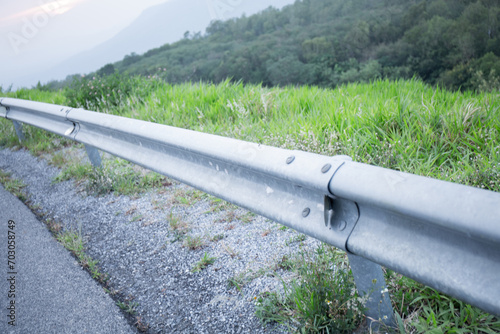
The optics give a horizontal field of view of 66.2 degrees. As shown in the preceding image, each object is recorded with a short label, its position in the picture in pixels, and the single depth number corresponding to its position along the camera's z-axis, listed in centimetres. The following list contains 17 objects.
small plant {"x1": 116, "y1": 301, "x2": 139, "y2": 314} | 197
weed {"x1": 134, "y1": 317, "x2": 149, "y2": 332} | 185
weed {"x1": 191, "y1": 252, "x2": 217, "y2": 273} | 225
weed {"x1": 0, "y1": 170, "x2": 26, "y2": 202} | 391
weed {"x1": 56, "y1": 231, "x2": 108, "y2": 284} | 232
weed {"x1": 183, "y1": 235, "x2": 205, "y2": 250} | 248
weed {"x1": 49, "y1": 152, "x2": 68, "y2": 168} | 473
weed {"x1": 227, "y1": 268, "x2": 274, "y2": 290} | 205
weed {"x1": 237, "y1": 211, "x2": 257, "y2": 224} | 269
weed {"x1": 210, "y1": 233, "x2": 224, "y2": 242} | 253
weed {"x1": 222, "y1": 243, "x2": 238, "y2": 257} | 232
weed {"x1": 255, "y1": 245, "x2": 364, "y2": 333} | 159
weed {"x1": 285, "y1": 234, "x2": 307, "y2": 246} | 232
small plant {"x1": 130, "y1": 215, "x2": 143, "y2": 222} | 302
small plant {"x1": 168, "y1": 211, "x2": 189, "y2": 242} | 266
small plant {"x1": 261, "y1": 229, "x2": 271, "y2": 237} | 247
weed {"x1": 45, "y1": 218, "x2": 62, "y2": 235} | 300
